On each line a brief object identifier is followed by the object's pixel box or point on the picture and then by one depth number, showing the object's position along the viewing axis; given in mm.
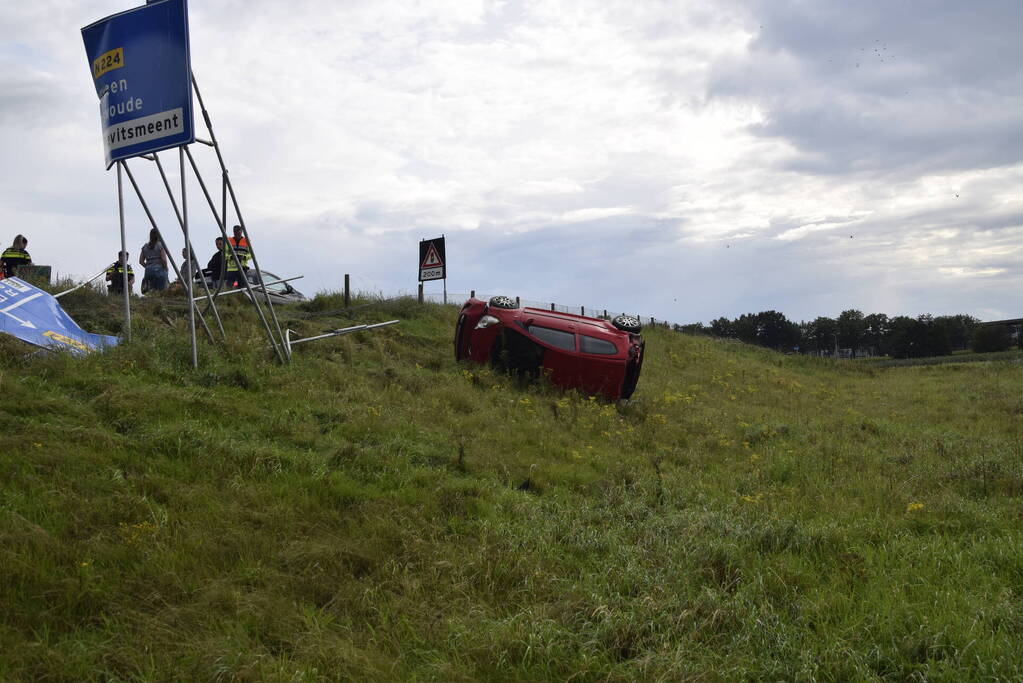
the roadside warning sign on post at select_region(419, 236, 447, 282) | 22094
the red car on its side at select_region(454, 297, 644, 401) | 13562
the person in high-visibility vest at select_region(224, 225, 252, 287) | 17772
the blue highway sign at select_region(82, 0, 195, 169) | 10047
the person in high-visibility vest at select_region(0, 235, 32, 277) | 15289
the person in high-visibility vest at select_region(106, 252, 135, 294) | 15594
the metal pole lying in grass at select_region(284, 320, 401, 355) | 12428
